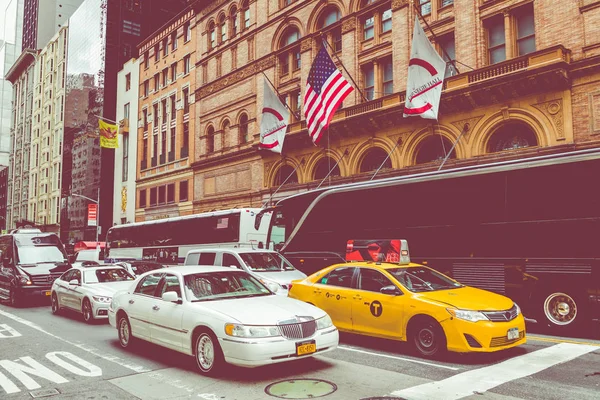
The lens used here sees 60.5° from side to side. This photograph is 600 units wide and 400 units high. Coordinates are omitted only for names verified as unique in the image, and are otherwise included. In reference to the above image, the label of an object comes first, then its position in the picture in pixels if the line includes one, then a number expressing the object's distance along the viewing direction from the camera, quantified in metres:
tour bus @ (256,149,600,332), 10.63
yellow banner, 40.00
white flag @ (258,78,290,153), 25.00
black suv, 16.53
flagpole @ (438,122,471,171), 22.17
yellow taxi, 7.87
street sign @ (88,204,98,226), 52.50
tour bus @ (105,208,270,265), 23.03
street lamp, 54.58
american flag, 20.23
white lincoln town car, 6.86
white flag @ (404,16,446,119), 19.48
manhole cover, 6.23
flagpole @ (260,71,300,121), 31.05
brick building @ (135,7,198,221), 42.09
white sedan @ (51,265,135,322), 12.60
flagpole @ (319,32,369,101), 25.33
